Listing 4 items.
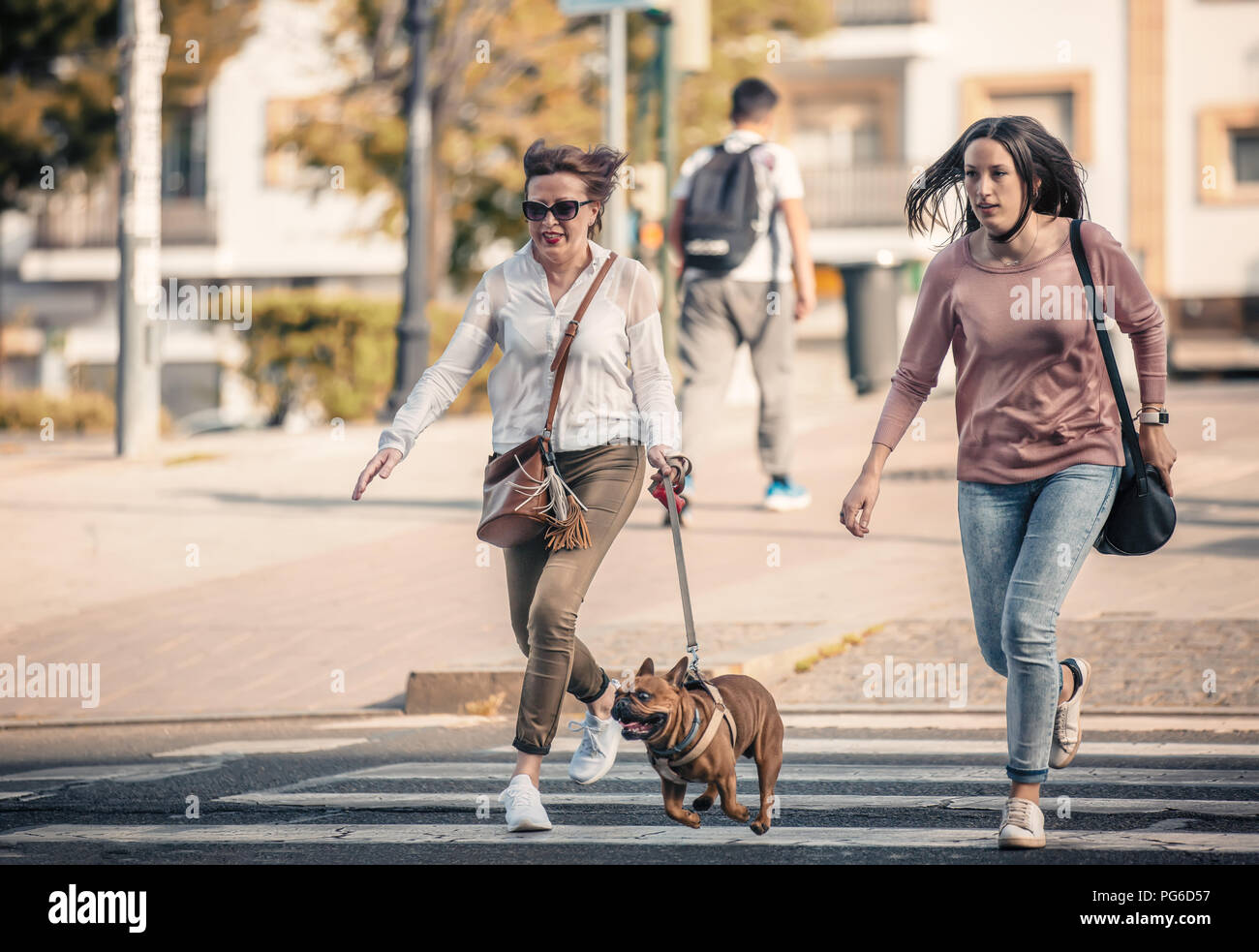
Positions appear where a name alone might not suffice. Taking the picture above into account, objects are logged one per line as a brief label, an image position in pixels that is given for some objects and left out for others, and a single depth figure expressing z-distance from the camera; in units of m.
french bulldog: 4.74
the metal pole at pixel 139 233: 15.29
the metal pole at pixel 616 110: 13.98
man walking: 10.50
